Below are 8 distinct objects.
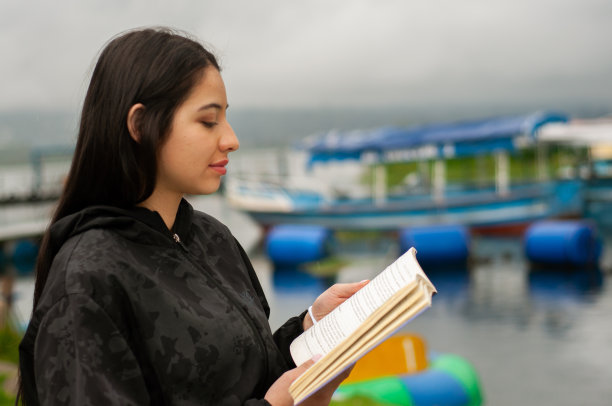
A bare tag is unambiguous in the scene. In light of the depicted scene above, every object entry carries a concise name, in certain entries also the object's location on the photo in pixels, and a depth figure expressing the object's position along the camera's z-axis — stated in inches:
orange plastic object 219.1
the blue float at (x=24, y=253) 791.7
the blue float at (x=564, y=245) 554.3
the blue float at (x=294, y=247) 640.4
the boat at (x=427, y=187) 776.9
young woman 49.3
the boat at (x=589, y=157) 777.6
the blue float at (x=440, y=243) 594.9
